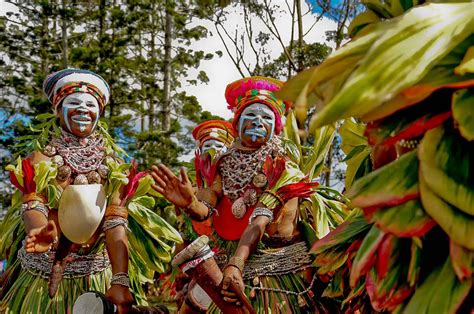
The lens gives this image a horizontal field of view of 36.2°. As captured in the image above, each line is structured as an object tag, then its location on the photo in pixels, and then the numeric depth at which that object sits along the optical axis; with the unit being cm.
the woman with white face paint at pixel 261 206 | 308
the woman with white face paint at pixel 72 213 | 298
